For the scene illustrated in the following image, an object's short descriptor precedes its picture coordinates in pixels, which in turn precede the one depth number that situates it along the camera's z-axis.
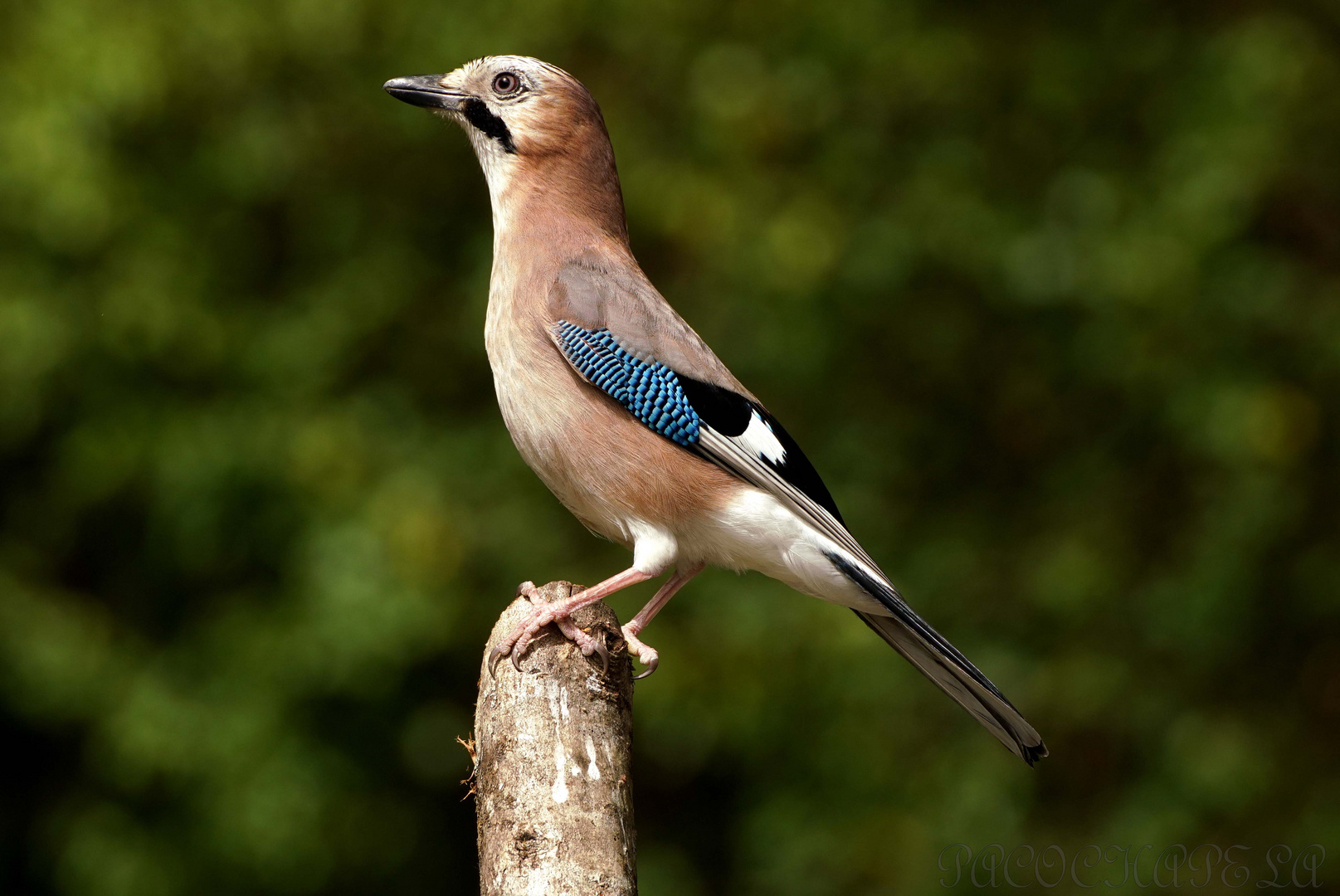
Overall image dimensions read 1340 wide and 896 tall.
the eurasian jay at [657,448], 7.24
